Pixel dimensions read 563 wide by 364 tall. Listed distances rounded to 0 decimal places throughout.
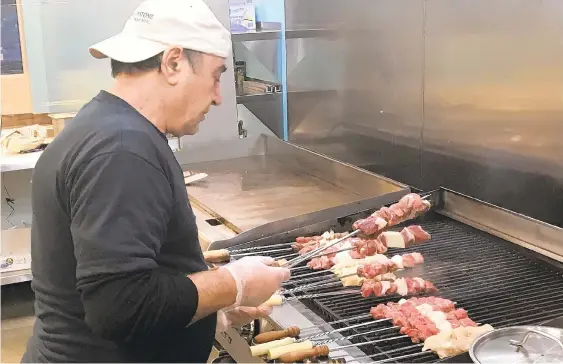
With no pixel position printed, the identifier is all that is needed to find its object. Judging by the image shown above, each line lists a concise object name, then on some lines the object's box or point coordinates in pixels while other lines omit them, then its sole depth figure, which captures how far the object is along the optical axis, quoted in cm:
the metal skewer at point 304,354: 158
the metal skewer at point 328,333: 169
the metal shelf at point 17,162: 355
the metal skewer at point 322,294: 192
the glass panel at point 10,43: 369
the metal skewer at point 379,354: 159
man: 124
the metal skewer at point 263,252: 218
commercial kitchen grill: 173
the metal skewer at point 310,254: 195
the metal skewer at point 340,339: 168
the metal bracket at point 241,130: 427
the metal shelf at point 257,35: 389
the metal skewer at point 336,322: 175
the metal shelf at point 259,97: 405
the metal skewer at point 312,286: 195
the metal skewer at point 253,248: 222
